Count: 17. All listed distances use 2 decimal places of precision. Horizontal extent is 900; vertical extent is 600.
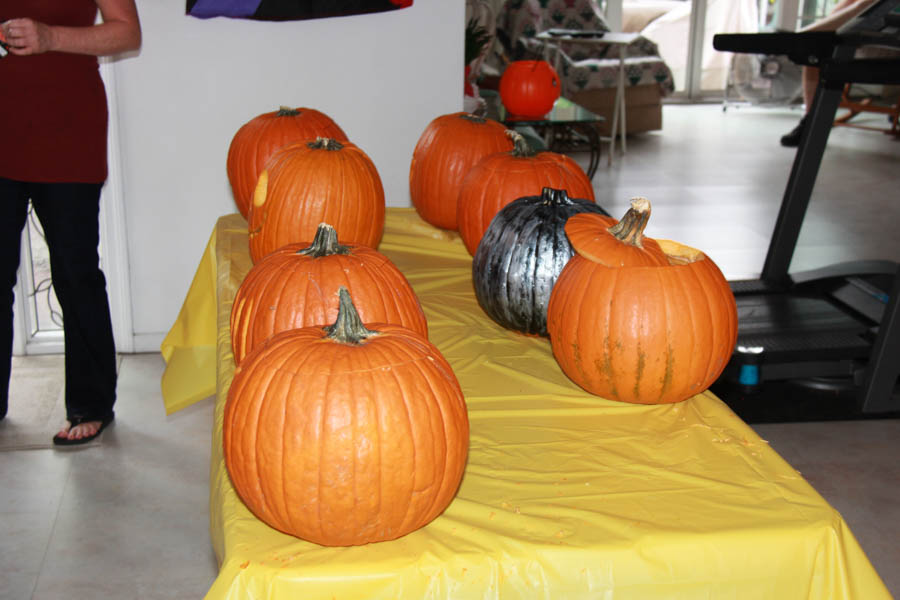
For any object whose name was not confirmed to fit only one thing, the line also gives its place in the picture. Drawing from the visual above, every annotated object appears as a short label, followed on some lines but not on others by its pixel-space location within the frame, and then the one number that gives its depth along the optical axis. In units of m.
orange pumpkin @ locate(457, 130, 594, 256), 1.90
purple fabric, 2.85
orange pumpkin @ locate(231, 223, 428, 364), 1.30
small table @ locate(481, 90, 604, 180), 4.80
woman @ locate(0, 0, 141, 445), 2.17
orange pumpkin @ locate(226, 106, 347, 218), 2.24
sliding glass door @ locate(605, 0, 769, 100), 9.74
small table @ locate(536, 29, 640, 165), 6.95
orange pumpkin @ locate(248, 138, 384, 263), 1.82
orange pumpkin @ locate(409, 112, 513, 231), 2.27
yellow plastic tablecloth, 0.96
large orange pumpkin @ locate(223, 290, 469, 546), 0.97
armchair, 7.35
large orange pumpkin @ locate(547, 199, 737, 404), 1.30
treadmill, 2.65
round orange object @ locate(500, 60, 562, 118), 4.42
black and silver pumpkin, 1.54
